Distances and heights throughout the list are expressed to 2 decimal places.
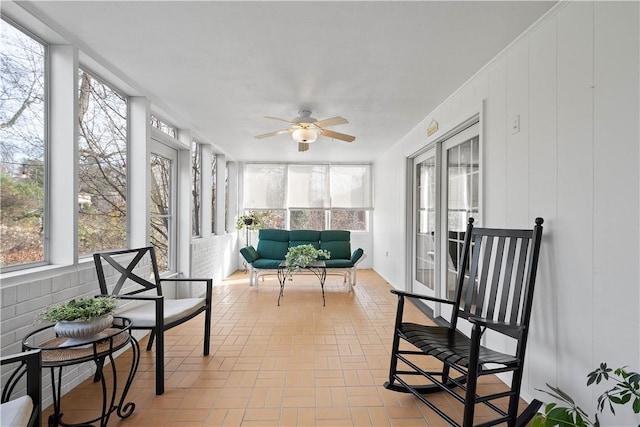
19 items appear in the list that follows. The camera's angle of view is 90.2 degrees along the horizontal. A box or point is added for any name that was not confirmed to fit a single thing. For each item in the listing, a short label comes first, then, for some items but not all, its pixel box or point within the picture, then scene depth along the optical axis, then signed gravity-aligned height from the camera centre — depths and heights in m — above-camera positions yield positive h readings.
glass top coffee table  4.50 -0.76
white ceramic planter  1.62 -0.60
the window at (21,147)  1.83 +0.39
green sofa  5.32 -0.54
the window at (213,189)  5.46 +0.41
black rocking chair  1.58 -0.66
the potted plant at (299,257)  4.32 -0.62
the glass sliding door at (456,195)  2.83 +0.17
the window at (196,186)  4.77 +0.40
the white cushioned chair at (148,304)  2.06 -0.71
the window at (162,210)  3.65 +0.03
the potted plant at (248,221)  6.45 -0.18
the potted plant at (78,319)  1.61 -0.55
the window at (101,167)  2.44 +0.38
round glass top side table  1.54 -0.71
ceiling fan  3.30 +0.88
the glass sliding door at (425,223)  3.78 -0.14
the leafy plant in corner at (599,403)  1.10 -0.77
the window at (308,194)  6.90 +0.40
